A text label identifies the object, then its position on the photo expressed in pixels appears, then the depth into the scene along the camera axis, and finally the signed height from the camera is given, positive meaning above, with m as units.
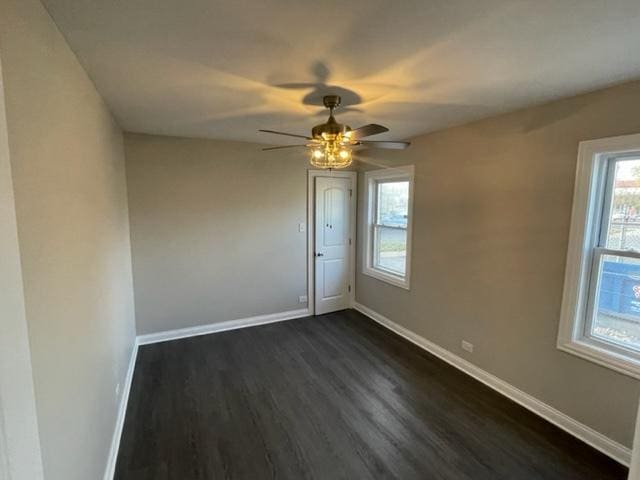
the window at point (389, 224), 4.00 -0.27
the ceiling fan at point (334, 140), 2.22 +0.45
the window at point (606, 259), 2.13 -0.37
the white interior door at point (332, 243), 4.67 -0.59
